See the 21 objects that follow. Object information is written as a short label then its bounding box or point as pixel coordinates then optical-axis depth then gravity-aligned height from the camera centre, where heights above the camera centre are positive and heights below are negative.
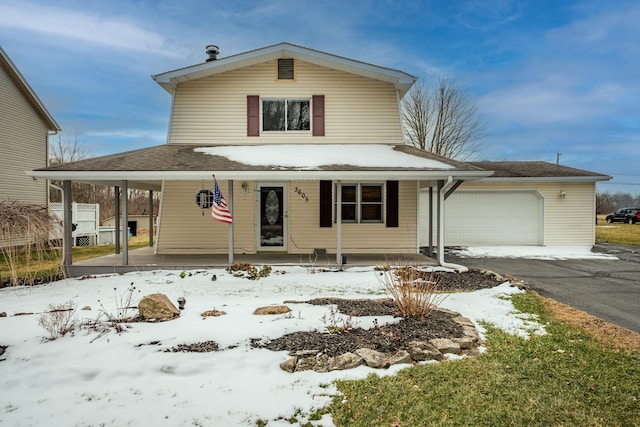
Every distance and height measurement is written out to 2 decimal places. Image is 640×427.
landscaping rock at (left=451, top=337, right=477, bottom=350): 4.44 -1.55
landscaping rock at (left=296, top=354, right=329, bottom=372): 3.90 -1.60
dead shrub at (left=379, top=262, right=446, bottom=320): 5.24 -1.27
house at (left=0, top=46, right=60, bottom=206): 14.55 +3.06
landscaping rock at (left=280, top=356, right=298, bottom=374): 3.85 -1.60
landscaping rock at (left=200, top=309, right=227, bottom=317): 5.36 -1.48
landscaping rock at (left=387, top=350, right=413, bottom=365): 4.07 -1.60
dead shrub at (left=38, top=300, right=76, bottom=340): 4.57 -1.44
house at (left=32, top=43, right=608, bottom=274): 11.37 +2.12
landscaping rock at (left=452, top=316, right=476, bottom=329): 5.09 -1.51
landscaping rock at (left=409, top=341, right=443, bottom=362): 4.19 -1.58
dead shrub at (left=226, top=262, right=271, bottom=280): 8.54 -1.43
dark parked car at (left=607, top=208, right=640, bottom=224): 30.18 -0.27
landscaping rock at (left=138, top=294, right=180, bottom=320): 5.20 -1.39
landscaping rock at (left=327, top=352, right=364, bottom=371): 3.91 -1.59
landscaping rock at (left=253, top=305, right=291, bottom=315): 5.43 -1.44
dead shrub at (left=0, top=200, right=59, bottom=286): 6.98 -0.34
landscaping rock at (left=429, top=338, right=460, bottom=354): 4.34 -1.55
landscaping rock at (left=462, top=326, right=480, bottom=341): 4.66 -1.54
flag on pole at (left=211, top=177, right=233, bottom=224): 8.75 +0.03
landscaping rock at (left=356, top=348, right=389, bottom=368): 3.97 -1.57
